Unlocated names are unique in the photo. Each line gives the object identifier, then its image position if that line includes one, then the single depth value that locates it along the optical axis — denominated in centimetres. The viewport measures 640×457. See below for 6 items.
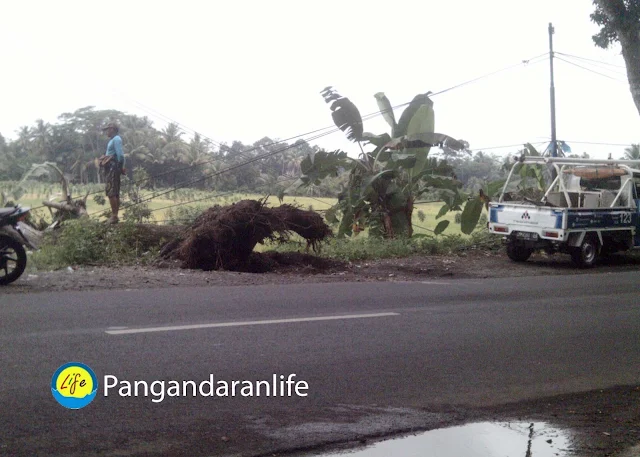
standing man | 1373
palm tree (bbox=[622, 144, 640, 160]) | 2884
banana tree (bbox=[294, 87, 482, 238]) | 1714
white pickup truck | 1554
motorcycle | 960
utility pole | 2253
